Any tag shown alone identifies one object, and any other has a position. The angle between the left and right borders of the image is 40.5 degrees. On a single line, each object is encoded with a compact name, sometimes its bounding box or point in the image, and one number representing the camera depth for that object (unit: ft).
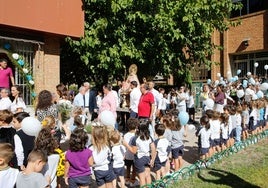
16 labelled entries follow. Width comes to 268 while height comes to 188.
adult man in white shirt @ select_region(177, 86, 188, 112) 42.81
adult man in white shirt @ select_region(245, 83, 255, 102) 40.52
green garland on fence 19.02
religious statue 31.19
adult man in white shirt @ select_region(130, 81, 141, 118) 28.94
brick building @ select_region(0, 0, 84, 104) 35.65
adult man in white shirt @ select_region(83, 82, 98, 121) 35.45
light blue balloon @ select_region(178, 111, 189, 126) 26.55
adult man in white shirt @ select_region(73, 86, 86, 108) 32.83
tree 44.86
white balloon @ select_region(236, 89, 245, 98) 43.01
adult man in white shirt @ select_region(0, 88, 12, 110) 24.04
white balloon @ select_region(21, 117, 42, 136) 16.47
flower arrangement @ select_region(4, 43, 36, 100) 33.63
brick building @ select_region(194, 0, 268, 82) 67.46
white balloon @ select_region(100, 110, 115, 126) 20.27
